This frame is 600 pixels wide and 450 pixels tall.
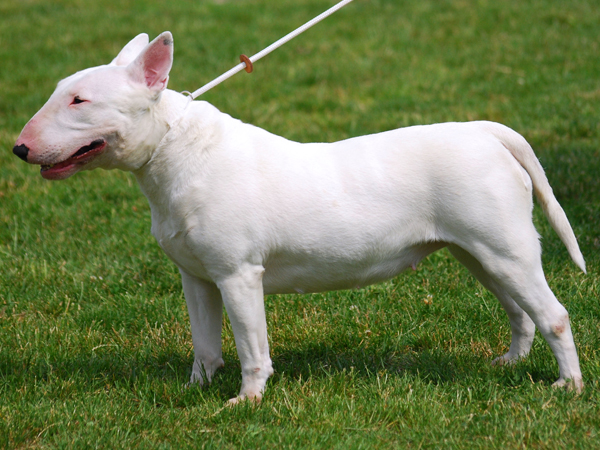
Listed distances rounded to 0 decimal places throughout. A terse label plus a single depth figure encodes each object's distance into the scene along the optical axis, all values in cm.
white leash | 670
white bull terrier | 603
